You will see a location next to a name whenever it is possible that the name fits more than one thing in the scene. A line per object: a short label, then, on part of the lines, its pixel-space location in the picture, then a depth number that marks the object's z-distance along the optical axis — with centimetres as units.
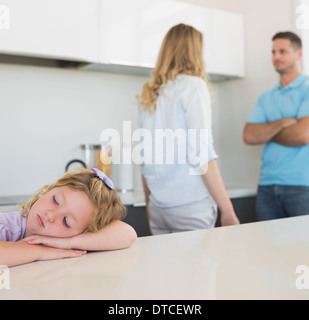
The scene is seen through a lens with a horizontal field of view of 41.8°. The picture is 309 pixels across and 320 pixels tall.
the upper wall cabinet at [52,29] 189
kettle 231
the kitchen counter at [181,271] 54
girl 77
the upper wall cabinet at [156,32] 214
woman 144
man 203
